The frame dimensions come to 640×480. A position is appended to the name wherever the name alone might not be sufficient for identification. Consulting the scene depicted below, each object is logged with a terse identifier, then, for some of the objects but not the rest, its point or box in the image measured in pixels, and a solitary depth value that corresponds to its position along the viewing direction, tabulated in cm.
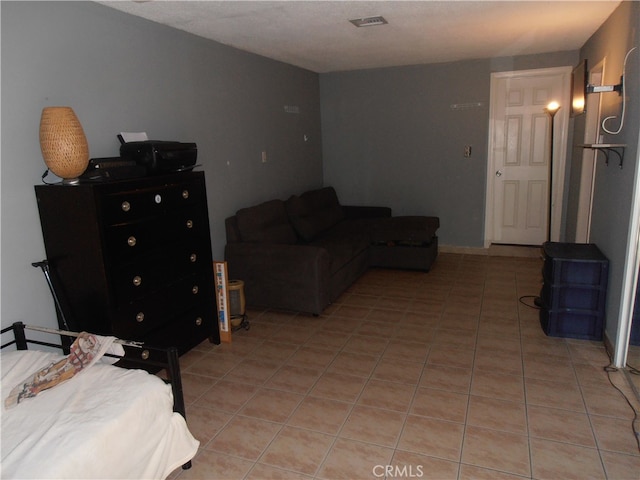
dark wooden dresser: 239
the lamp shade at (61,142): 227
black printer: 274
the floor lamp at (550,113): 418
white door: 523
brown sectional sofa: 380
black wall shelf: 292
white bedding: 154
